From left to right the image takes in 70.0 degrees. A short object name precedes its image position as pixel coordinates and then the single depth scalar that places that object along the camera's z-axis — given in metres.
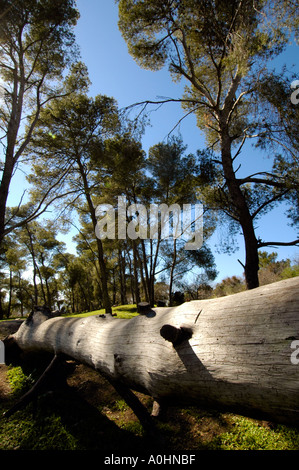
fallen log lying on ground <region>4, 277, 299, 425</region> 1.24
